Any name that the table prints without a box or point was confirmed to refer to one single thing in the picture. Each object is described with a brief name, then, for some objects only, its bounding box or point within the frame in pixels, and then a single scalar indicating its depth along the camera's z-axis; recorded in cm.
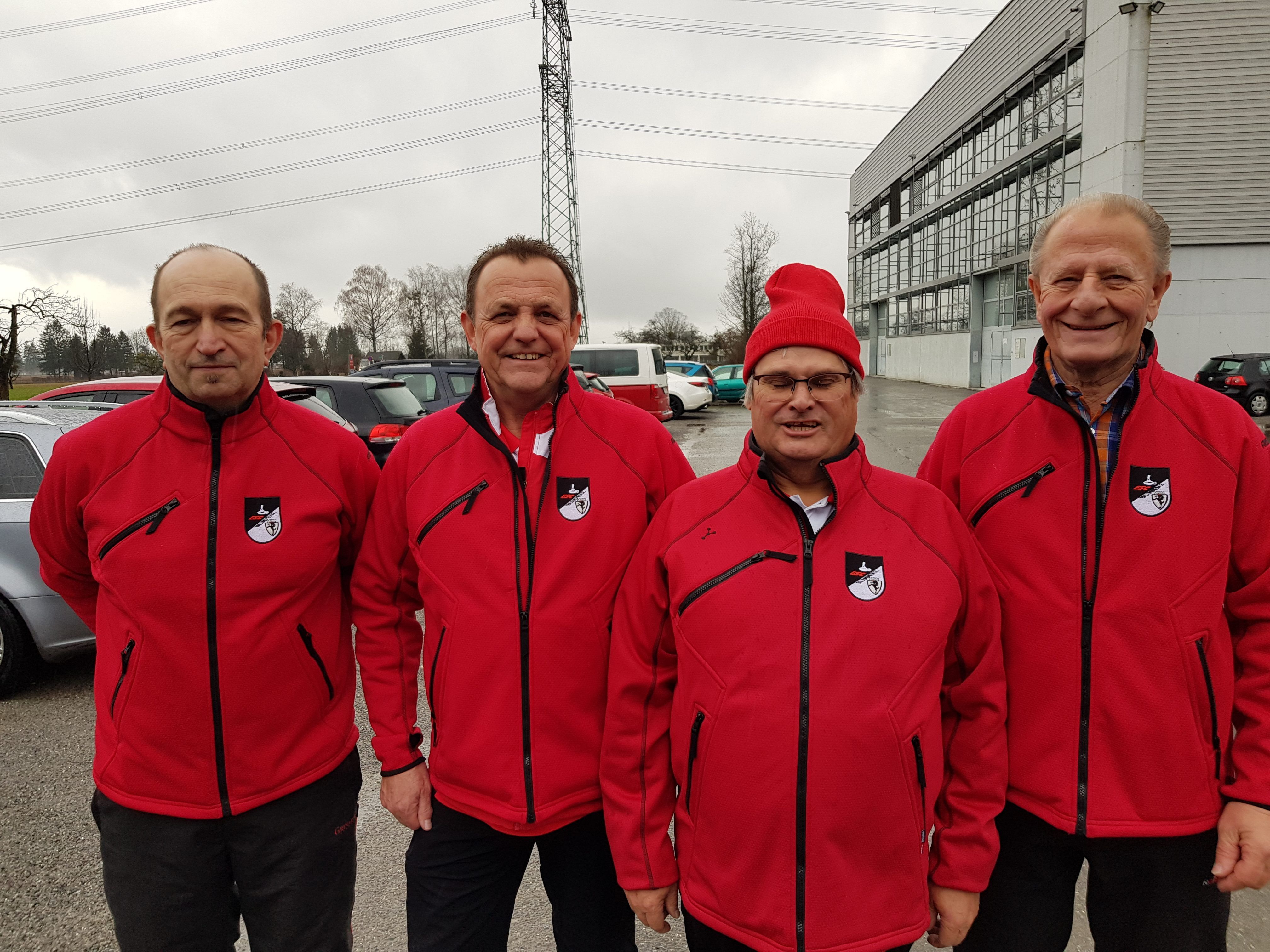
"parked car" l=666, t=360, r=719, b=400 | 2772
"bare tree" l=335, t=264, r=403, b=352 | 7144
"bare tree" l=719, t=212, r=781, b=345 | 5153
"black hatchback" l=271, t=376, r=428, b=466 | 849
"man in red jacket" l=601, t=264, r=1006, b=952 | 160
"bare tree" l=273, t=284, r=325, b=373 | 5366
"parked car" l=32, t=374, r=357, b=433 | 711
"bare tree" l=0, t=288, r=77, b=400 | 2092
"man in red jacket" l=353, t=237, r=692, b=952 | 187
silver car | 451
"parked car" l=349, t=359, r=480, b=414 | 1092
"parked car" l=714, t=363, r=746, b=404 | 2830
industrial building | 2197
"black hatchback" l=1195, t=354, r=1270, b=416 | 1930
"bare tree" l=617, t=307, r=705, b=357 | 6781
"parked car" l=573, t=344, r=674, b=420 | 1916
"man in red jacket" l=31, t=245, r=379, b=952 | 187
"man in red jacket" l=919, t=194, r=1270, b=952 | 171
